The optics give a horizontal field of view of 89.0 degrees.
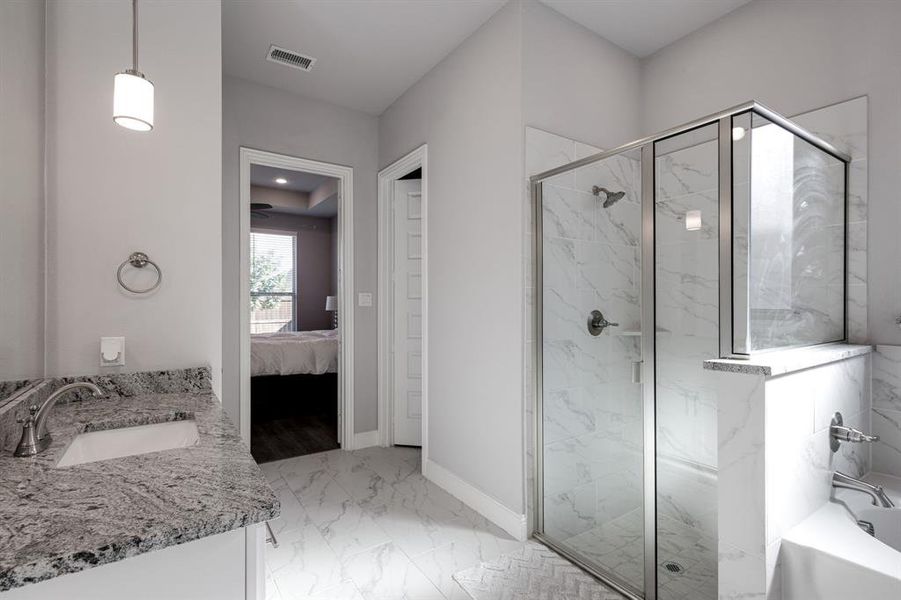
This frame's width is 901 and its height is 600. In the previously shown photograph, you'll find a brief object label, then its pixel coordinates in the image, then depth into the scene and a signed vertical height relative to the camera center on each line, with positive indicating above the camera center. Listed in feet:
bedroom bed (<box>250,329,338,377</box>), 15.21 -1.97
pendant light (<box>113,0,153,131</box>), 4.30 +1.88
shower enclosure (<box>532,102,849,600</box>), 5.04 -0.12
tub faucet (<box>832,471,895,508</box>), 5.18 -2.16
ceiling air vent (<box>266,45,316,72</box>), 9.25 +4.96
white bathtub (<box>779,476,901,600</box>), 3.99 -2.38
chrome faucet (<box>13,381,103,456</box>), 3.63 -1.09
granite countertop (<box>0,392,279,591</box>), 2.23 -1.23
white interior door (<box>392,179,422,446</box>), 12.05 -0.49
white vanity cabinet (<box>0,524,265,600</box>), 2.38 -1.54
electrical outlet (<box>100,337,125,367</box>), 5.58 -0.66
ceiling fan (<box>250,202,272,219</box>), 18.71 +3.87
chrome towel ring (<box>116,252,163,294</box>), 5.79 +0.46
